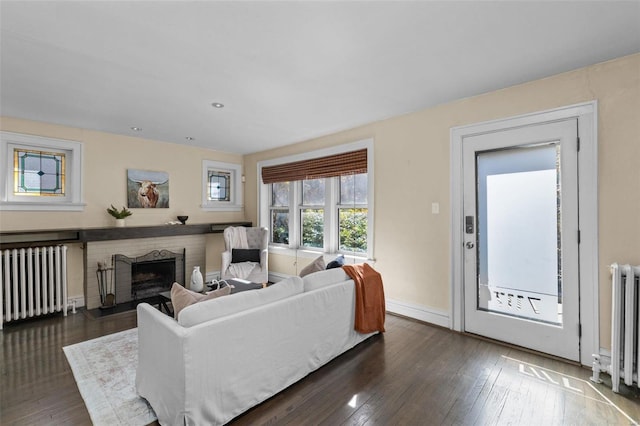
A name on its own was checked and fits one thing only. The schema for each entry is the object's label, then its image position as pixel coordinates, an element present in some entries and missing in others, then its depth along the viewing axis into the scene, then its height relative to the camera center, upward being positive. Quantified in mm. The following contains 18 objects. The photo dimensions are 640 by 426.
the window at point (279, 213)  5270 -10
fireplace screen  4148 -937
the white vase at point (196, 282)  3307 -796
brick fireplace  3865 -581
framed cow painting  4414 +371
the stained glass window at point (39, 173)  3588 +518
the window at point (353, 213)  4078 -11
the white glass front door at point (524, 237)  2488 -233
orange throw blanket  2756 -847
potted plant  4145 -17
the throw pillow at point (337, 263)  3010 -534
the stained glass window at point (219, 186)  5438 +517
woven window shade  3952 +687
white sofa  1604 -875
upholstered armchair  4578 -680
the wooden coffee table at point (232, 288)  3230 -894
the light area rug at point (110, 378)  1836 -1269
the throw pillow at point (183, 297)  1890 -564
